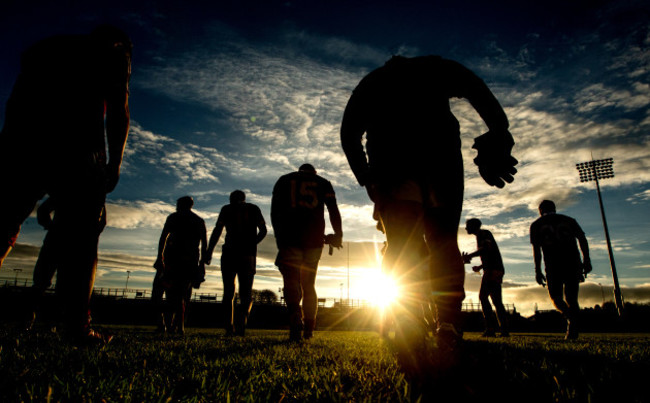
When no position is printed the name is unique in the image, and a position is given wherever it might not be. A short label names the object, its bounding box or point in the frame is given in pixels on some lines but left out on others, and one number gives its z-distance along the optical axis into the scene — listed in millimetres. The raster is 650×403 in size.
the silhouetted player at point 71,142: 2342
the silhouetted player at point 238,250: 6262
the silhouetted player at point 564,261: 6352
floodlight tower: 43575
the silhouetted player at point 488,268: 8195
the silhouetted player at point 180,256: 6652
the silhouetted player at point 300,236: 4832
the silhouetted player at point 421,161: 2469
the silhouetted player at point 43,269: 3309
